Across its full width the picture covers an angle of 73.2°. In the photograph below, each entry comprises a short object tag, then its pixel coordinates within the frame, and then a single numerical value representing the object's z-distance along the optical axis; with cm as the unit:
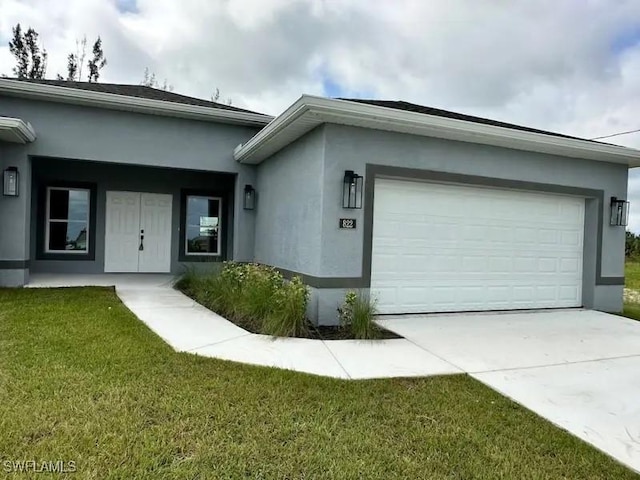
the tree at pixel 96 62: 2297
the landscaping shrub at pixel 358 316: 564
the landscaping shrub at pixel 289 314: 557
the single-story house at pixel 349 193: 634
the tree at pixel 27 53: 2153
